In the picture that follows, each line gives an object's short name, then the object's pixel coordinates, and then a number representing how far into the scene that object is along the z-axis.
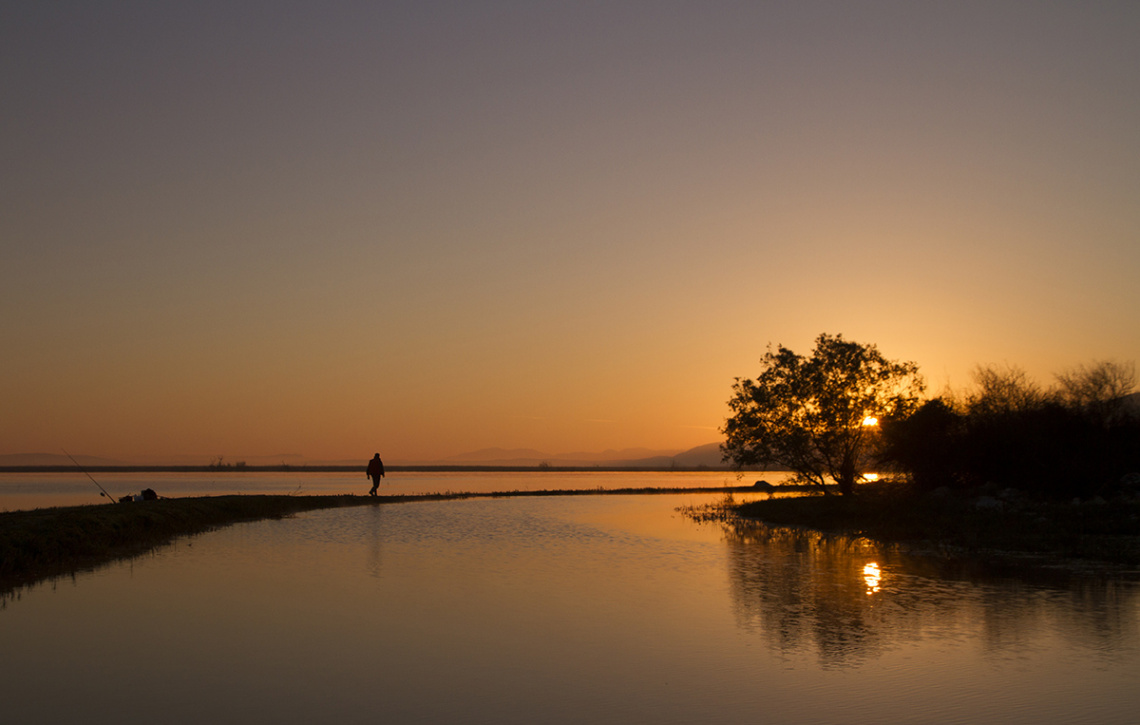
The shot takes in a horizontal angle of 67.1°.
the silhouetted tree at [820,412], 45.56
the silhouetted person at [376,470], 51.38
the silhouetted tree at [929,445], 40.28
